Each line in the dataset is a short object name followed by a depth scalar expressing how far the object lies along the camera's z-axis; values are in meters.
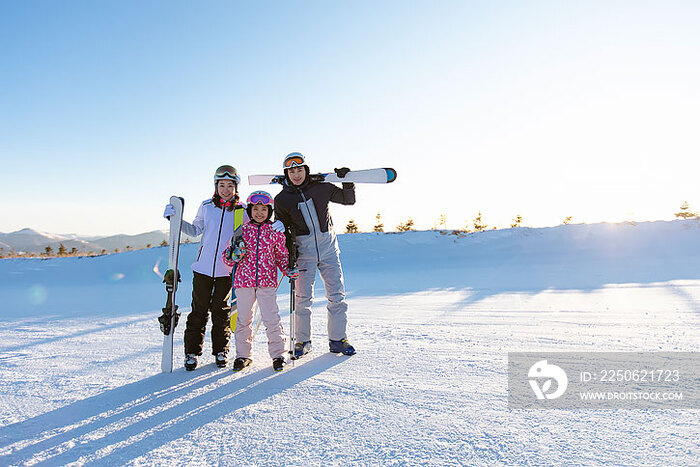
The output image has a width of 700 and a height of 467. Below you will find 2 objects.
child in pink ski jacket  3.61
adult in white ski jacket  3.81
